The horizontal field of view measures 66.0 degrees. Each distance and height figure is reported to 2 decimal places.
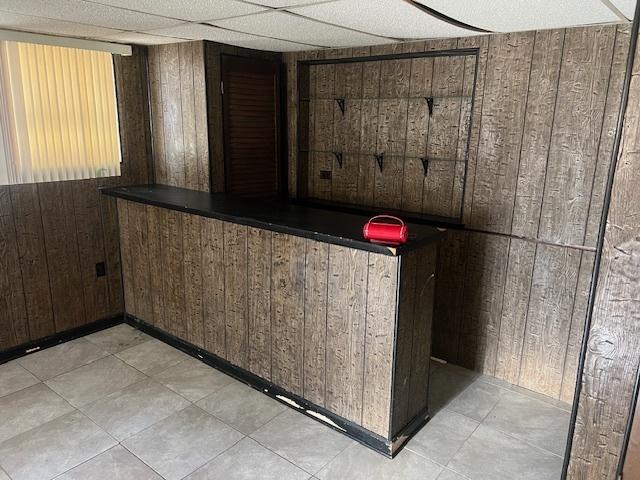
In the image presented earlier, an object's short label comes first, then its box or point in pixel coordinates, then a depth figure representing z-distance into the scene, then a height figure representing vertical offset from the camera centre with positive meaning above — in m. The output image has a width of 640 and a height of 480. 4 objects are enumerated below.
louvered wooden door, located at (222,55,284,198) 3.58 +0.02
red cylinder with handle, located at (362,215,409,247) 2.22 -0.45
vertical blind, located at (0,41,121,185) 3.05 +0.07
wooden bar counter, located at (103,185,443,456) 2.40 -0.94
